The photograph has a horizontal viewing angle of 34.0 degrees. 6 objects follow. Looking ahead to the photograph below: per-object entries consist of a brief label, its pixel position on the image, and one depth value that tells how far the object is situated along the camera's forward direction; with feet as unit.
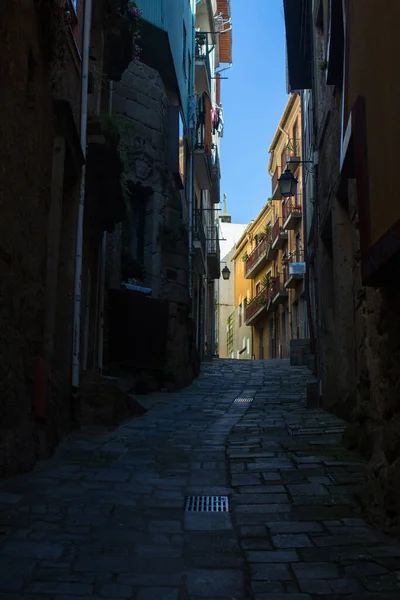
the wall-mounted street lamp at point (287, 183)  40.29
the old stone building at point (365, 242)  13.06
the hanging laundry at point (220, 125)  94.44
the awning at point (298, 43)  42.09
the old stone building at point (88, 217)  16.97
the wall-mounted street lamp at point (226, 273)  89.95
